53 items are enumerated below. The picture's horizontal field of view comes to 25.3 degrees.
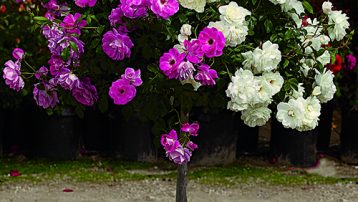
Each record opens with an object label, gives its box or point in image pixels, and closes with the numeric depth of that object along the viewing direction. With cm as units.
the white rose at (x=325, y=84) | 330
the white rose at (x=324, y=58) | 342
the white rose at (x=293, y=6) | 324
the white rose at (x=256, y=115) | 305
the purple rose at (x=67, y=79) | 318
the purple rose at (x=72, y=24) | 314
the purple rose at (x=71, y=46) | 313
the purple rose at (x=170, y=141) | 304
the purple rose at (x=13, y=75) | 331
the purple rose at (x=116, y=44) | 302
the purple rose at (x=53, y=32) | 319
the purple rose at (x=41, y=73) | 337
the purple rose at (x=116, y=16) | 306
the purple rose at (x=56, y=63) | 321
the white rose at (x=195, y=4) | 301
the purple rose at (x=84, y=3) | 313
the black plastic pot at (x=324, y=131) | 688
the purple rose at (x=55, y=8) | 344
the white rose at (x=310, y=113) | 307
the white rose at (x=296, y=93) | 318
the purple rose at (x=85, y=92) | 325
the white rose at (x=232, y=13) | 299
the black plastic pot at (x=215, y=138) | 613
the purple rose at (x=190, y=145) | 312
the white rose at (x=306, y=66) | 337
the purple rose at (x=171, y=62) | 290
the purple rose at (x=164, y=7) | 293
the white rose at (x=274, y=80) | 302
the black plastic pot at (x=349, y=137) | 643
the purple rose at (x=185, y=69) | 288
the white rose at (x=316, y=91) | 322
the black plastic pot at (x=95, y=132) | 658
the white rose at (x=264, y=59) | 300
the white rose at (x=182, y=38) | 297
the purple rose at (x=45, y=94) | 336
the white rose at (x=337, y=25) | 339
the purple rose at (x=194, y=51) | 291
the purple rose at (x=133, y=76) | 301
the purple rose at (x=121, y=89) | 302
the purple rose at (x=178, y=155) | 304
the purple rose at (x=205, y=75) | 294
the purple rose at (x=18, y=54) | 338
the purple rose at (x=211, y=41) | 290
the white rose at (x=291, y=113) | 306
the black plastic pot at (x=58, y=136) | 622
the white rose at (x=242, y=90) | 294
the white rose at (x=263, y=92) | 296
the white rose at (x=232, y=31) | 298
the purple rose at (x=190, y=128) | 313
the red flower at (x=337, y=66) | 607
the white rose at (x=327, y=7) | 340
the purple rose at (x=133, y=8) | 295
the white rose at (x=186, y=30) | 296
